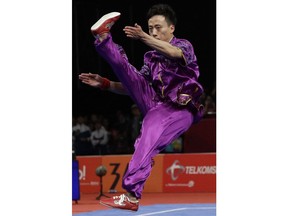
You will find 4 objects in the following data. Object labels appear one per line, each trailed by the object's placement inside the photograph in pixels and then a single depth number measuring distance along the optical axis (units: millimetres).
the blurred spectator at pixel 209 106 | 15398
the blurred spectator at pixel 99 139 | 16422
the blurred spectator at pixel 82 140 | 16328
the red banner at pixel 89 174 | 15547
